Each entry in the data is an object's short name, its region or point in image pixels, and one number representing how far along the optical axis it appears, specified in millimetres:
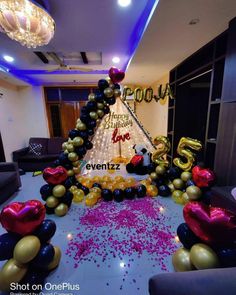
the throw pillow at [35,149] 4309
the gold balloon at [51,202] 2078
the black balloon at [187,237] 1127
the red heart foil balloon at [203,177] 1948
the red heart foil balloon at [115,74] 2352
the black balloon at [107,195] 2432
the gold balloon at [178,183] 2410
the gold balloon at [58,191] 2049
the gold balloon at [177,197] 2340
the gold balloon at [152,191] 2564
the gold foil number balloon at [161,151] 2498
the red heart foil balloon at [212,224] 969
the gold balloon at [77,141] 2330
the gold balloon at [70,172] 2440
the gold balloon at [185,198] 2241
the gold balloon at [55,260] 1318
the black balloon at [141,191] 2520
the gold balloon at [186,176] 2309
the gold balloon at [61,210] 2086
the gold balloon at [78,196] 2438
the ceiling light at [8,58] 2871
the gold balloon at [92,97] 2405
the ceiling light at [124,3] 1574
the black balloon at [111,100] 2444
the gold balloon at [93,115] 2400
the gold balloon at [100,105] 2437
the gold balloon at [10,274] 1087
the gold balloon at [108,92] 2367
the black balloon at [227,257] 924
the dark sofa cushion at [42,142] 4395
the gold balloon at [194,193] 2063
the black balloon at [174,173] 2463
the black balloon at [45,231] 1221
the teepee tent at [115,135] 2773
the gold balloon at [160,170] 2537
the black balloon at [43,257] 1154
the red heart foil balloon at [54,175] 2027
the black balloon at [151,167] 2686
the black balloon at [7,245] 1101
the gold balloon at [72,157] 2348
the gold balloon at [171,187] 2522
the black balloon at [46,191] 2101
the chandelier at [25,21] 1461
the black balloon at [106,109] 2501
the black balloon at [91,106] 2412
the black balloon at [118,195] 2408
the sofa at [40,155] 3971
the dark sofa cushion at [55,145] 4354
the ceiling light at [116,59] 3062
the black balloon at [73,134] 2404
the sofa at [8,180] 2463
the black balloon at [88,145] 2490
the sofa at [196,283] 669
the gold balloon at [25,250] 1072
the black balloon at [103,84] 2385
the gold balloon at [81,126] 2398
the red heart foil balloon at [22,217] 1111
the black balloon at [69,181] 2229
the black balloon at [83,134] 2400
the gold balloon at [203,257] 955
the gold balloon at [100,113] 2443
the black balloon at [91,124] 2418
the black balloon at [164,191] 2518
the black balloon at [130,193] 2464
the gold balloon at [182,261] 1095
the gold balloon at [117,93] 2462
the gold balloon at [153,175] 2642
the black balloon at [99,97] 2389
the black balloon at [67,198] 2178
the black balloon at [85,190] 2619
